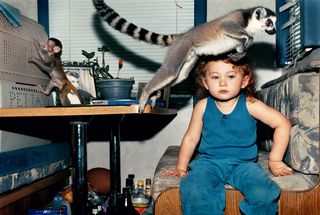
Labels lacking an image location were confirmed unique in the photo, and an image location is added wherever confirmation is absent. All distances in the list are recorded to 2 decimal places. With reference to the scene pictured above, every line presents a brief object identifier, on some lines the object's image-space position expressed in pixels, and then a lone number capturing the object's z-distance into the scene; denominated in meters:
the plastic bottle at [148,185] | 3.52
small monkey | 2.84
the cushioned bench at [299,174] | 1.75
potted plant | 2.43
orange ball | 3.41
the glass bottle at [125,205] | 2.87
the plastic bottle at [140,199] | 3.09
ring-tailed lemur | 2.32
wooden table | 1.95
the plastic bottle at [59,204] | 2.86
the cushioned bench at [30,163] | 2.45
